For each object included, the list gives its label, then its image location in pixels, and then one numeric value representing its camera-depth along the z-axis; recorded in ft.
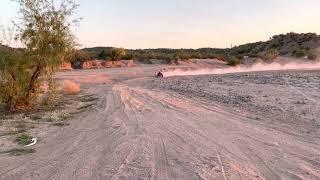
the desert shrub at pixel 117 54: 83.49
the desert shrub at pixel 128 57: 86.22
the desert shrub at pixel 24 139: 20.37
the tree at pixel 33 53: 30.50
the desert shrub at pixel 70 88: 40.92
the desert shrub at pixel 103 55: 84.62
